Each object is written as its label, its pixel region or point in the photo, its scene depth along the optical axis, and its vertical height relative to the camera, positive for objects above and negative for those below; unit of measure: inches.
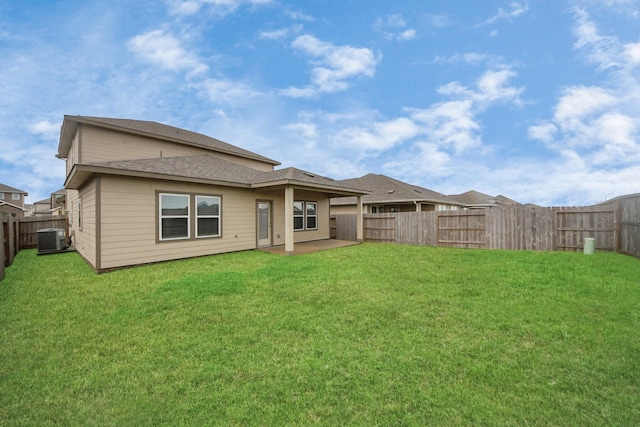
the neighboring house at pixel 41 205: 2099.0 +81.4
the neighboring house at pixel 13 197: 1408.7 +104.1
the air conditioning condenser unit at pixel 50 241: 435.8 -42.5
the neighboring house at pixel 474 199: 1155.5 +62.7
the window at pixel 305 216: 557.9 -5.3
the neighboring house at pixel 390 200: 810.8 +41.9
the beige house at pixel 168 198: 312.5 +23.9
